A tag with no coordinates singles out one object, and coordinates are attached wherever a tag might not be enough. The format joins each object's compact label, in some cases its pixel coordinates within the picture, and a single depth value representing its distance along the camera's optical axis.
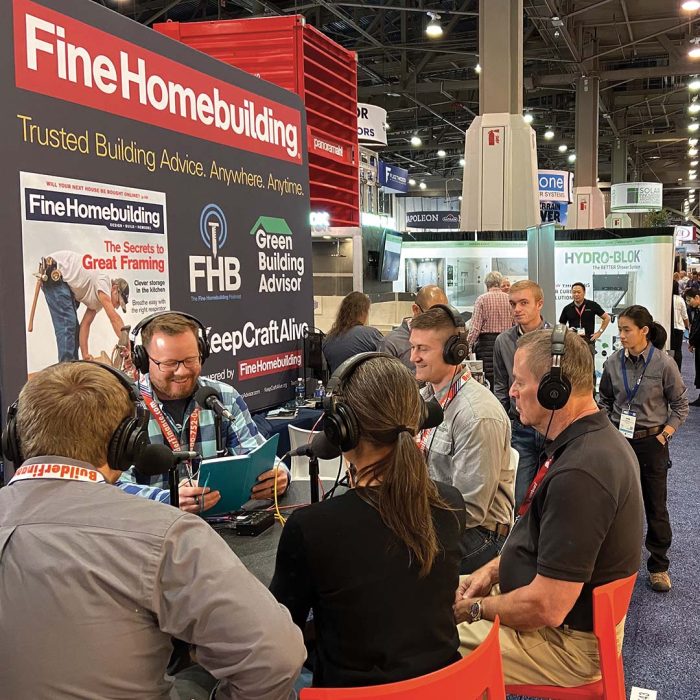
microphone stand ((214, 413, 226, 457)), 2.37
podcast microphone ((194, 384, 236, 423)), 2.24
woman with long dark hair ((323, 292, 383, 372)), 4.89
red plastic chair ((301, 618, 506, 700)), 1.30
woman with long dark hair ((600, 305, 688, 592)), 3.81
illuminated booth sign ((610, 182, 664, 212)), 17.11
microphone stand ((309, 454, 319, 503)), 2.12
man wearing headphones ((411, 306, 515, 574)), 2.43
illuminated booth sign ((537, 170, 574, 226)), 14.04
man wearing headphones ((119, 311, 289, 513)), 2.54
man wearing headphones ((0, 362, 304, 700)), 1.14
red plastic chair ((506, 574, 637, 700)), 1.77
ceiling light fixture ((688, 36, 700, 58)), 12.54
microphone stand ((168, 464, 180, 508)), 1.88
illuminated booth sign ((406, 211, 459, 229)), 20.50
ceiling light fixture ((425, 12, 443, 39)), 10.67
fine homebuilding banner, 2.50
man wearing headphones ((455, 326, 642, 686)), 1.77
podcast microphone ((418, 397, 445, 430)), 1.77
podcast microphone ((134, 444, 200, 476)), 1.47
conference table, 1.92
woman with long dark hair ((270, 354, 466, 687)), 1.42
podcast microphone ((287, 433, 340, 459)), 1.67
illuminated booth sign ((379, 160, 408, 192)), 13.76
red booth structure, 4.65
